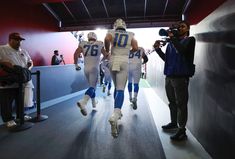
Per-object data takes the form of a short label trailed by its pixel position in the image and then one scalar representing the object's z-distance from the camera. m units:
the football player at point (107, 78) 6.73
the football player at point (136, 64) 4.77
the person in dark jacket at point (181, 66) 2.17
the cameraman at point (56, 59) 6.96
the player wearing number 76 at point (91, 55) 3.82
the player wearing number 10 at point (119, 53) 2.78
